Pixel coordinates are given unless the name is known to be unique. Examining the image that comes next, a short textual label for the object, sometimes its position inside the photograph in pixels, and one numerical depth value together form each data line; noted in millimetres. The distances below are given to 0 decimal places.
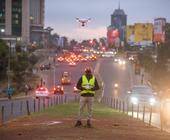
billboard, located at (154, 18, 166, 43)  133625
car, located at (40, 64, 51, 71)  164325
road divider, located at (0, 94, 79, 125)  33875
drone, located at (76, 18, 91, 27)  68562
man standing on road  23141
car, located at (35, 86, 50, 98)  72750
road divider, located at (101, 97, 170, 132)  31147
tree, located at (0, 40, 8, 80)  110500
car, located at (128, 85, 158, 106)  47875
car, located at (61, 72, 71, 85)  121475
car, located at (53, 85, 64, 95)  89419
